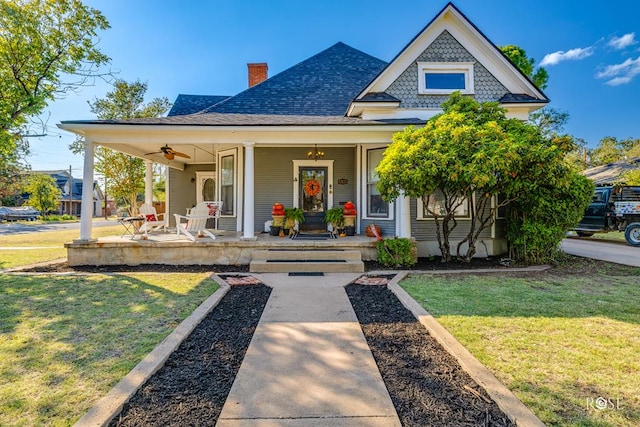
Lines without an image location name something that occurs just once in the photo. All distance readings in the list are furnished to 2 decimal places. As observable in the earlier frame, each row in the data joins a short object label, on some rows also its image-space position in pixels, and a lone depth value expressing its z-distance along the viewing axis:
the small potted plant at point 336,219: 8.89
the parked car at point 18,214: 31.61
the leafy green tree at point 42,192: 33.22
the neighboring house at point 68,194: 45.44
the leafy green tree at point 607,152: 36.09
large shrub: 7.23
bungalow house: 7.62
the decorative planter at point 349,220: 8.89
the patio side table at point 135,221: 7.98
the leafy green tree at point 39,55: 8.02
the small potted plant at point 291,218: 8.97
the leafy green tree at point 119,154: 17.27
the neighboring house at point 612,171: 19.55
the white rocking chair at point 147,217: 8.06
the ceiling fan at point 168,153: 8.35
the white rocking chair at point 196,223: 7.69
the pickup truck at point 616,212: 10.97
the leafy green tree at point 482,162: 5.92
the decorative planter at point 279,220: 8.98
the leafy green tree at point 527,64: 14.66
